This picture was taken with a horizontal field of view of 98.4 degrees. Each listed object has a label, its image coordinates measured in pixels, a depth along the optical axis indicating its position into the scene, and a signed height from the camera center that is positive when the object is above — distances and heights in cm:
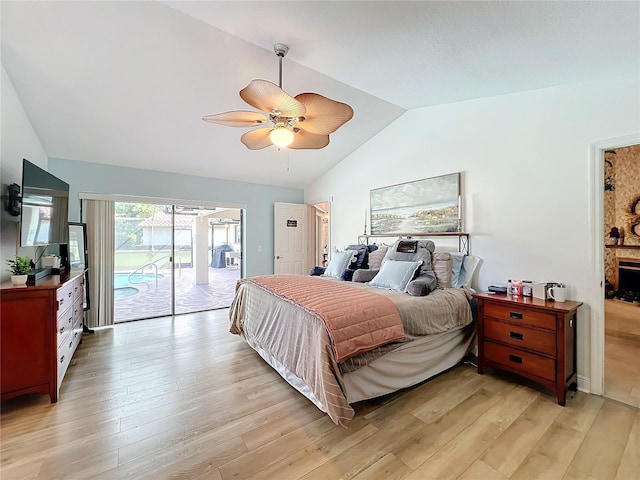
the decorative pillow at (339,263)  390 -33
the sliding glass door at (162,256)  464 -29
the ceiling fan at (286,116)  188 +98
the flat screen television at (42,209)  237 +32
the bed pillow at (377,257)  369 -23
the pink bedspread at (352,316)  192 -57
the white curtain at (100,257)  406 -24
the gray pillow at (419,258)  266 -21
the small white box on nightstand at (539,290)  251 -46
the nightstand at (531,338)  221 -86
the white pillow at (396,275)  292 -38
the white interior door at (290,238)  586 +5
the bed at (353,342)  192 -83
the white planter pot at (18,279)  222 -30
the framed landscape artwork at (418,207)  341 +46
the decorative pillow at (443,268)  300 -31
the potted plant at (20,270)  222 -24
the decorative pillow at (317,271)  430 -49
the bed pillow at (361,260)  393 -28
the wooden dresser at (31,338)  206 -75
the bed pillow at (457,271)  314 -36
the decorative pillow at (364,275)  347 -44
